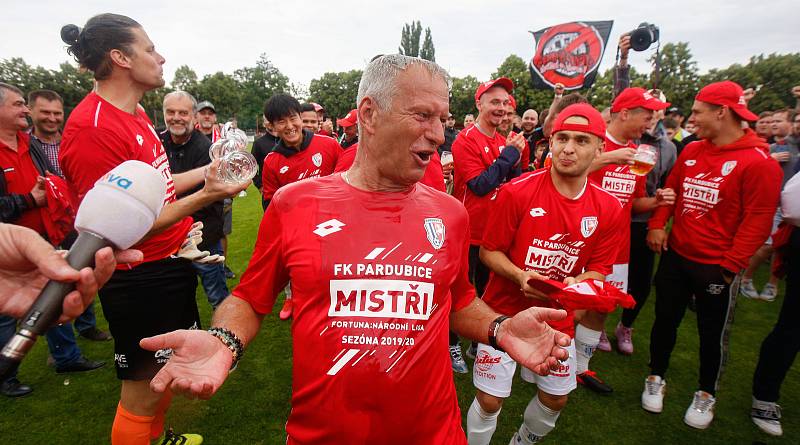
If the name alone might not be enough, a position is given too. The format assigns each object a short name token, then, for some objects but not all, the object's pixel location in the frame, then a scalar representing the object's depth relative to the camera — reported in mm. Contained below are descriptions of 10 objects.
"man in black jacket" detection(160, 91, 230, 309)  4633
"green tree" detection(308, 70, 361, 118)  58156
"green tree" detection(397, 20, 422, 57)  68750
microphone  951
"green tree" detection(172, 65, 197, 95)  78169
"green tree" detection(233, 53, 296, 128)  74500
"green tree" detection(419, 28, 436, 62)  68762
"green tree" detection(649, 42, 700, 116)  40938
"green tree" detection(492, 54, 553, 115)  36741
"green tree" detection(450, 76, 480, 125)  46181
